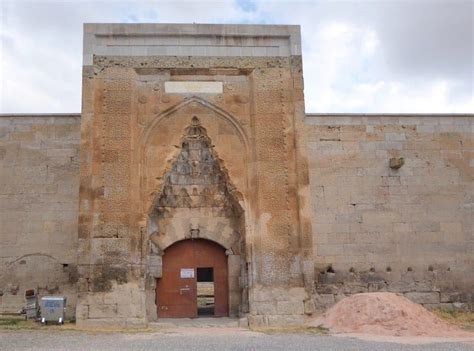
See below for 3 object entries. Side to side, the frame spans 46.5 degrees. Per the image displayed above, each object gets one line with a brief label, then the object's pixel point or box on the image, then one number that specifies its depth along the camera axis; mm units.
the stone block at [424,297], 12188
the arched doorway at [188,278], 11516
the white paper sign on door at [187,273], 11602
